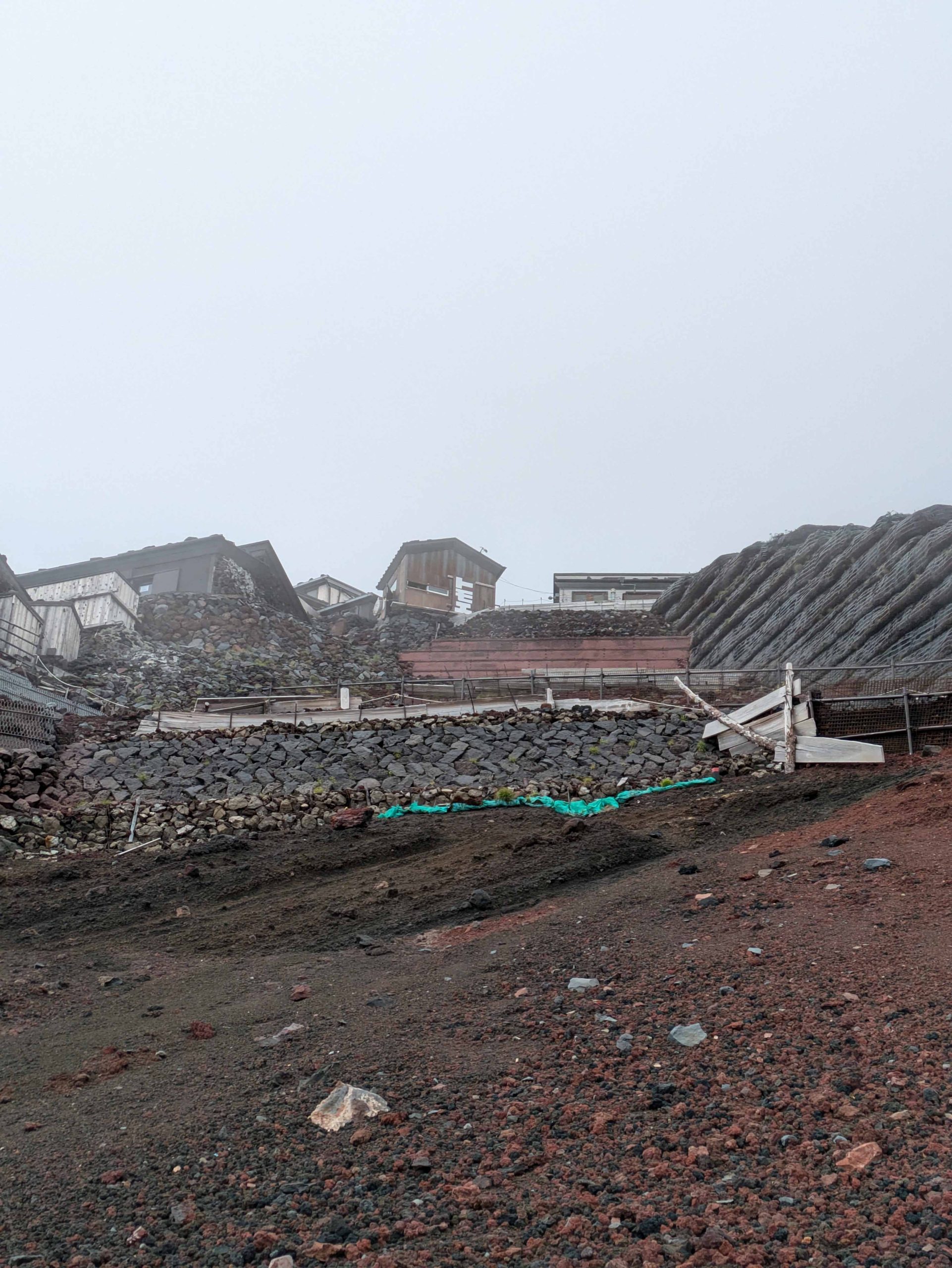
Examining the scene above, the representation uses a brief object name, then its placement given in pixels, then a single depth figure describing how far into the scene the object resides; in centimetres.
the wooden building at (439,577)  3512
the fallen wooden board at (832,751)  1109
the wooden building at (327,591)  4159
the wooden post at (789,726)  1195
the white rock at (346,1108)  345
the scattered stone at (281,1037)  452
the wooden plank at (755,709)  1314
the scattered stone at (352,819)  1143
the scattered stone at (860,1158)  267
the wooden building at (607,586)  3516
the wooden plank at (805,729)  1224
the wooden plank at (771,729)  1232
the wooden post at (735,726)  1276
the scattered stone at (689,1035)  385
